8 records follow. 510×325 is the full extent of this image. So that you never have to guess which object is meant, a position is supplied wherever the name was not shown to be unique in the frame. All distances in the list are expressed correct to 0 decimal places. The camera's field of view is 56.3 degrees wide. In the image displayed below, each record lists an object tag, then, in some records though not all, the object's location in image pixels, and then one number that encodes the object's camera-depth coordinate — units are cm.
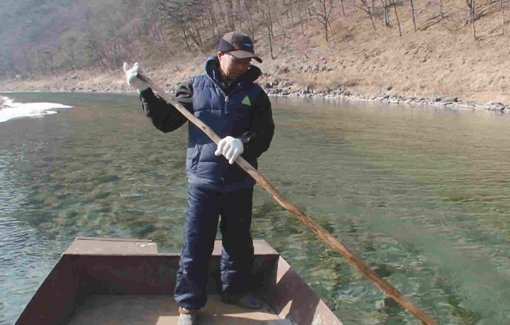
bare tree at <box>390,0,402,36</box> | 4936
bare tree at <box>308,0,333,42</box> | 5927
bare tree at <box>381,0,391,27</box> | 5303
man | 370
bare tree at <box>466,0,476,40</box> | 4164
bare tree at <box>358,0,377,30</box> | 5484
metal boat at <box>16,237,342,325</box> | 396
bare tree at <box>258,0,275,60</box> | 6224
